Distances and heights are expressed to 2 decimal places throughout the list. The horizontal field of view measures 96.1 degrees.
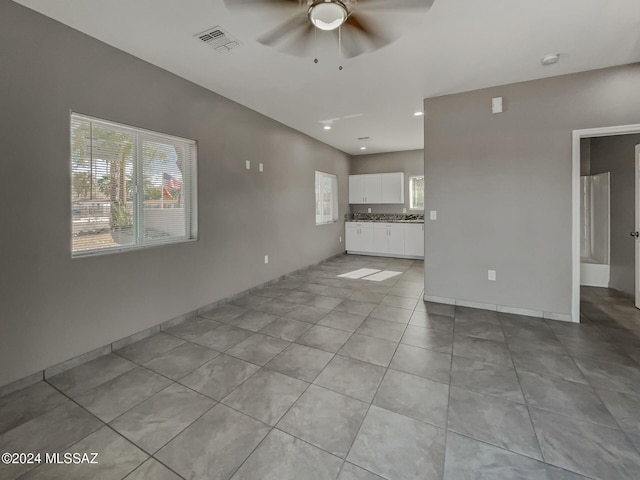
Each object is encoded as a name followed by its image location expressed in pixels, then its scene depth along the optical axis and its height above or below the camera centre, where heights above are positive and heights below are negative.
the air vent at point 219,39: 2.33 +1.66
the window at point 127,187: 2.45 +0.48
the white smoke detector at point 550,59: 2.70 +1.65
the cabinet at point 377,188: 7.31 +1.22
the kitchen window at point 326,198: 6.67 +0.89
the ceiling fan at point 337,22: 1.55 +1.29
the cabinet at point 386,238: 6.84 -0.10
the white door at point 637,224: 3.32 +0.09
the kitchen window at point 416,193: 7.40 +1.05
